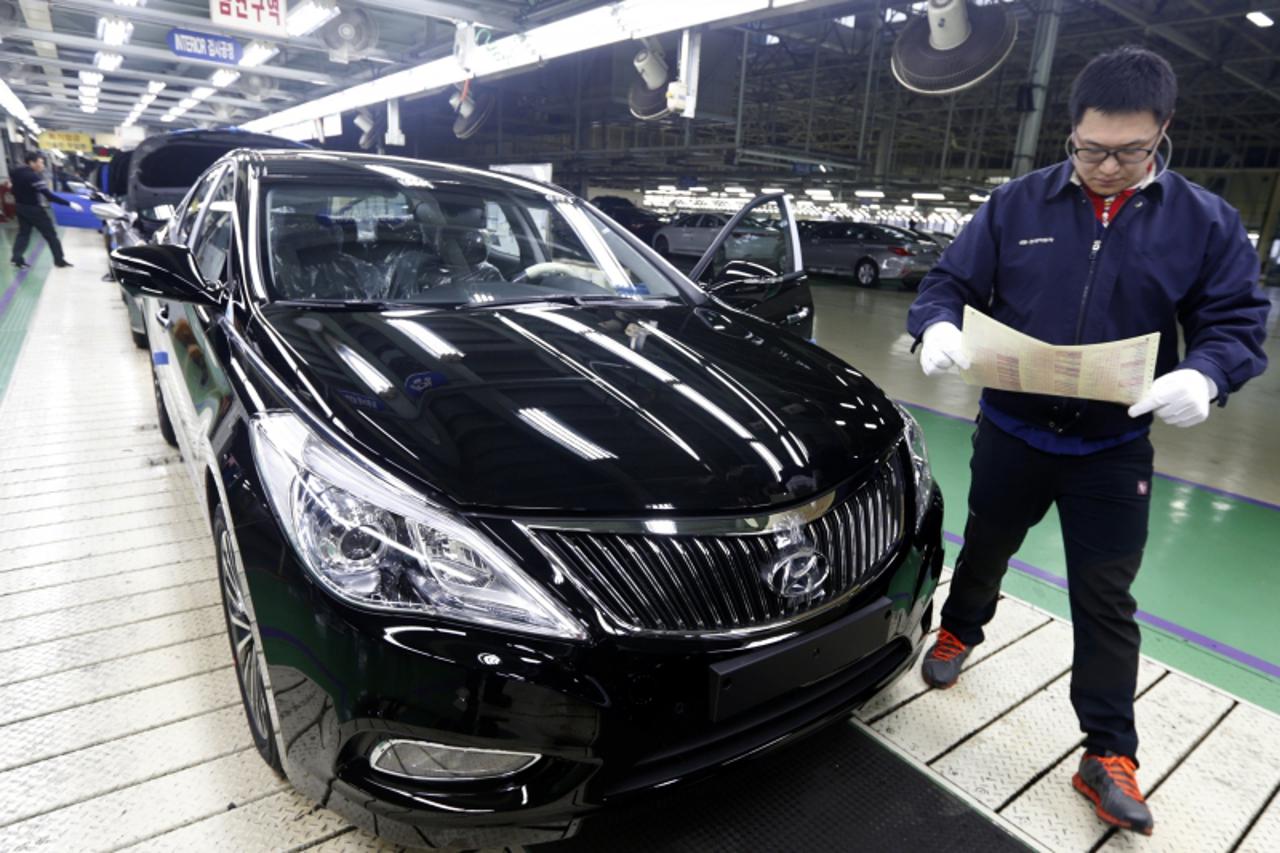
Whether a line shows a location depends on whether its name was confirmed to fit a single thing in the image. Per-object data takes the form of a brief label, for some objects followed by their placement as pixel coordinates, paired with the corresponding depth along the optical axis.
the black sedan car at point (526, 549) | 1.10
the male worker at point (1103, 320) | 1.41
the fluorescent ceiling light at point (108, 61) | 14.68
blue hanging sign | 10.73
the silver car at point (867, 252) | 13.45
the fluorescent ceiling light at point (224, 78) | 15.77
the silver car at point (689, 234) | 15.61
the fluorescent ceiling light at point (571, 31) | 5.87
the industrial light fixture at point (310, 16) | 8.41
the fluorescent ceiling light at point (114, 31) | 10.86
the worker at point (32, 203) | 8.27
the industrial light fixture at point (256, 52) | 11.71
